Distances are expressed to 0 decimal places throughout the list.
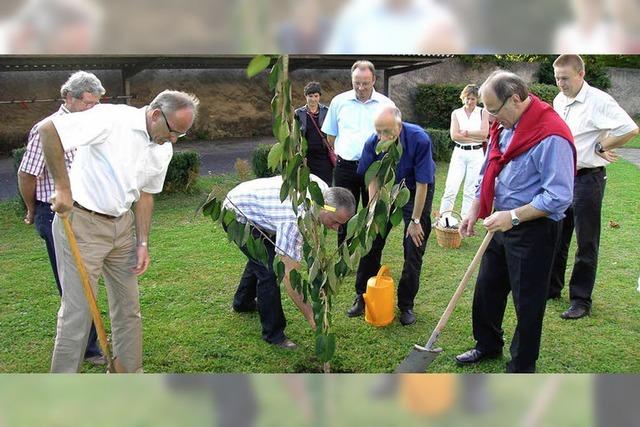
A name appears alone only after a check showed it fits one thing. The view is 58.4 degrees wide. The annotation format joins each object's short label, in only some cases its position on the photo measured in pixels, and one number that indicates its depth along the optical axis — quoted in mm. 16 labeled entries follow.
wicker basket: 6258
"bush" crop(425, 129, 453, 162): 12906
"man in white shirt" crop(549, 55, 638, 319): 4227
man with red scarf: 2996
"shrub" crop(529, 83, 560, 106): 16203
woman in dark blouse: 6102
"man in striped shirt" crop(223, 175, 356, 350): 3275
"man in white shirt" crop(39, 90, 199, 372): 2814
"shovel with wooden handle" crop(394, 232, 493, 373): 3132
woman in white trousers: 6914
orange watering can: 4273
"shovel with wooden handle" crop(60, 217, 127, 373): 2496
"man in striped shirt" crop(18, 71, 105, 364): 3461
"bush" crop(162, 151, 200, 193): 8750
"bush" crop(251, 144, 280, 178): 9500
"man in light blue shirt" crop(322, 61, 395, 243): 4979
